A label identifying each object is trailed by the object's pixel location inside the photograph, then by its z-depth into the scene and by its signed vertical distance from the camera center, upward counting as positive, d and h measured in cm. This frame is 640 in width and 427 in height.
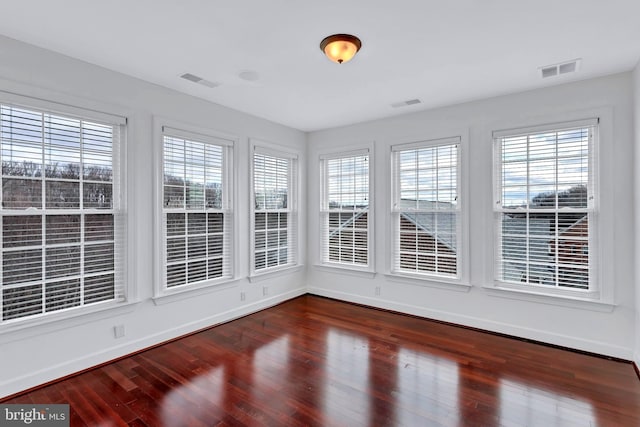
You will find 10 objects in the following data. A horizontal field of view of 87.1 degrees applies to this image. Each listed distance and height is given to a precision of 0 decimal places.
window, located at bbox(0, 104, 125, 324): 262 +2
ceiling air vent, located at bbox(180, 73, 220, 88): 328 +135
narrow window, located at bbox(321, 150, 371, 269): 495 +5
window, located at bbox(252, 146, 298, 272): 473 +6
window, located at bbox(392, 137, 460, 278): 418 +7
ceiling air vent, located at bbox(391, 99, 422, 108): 399 +134
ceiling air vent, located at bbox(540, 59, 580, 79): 297 +132
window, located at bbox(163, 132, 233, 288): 369 +4
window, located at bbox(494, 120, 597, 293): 336 +6
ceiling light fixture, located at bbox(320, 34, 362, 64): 250 +127
